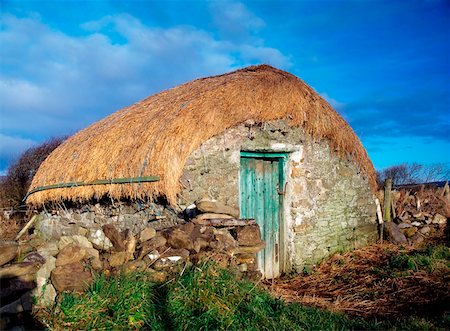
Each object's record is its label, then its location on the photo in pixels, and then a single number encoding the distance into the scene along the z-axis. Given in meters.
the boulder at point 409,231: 8.80
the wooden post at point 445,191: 9.87
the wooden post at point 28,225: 8.78
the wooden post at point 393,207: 9.37
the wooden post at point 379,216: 8.67
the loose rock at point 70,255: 4.42
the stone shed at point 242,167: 6.32
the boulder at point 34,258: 4.28
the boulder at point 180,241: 5.01
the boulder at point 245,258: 5.57
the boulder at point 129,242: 4.91
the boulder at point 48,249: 4.45
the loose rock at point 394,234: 8.43
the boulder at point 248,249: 5.59
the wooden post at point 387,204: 9.09
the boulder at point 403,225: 9.00
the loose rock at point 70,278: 4.17
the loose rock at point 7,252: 4.29
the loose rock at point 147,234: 5.12
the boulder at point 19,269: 4.01
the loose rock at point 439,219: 9.09
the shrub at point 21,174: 13.57
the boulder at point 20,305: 3.71
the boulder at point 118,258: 4.66
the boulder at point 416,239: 8.41
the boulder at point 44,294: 4.04
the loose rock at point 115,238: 4.91
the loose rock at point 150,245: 4.86
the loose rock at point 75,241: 4.75
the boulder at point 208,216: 5.79
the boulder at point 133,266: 4.56
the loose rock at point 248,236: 5.62
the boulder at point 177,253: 4.87
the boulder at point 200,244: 5.08
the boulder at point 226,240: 5.33
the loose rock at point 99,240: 4.95
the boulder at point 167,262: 4.70
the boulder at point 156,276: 4.52
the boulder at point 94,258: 4.57
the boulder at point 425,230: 8.90
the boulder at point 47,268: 4.20
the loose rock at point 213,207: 5.92
